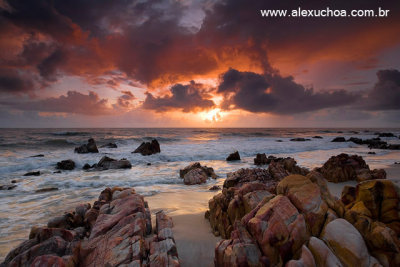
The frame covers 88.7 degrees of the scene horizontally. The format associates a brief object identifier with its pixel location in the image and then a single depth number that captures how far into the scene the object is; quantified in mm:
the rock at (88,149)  22941
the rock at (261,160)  14892
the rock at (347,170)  8875
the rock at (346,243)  2705
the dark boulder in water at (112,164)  14664
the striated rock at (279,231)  2812
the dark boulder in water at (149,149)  21547
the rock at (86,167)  15031
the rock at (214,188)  8849
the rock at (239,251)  2775
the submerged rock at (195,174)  10328
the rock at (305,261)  2527
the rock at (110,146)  30516
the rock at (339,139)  36806
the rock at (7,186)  9797
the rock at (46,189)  9397
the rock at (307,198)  3121
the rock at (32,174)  12820
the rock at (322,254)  2598
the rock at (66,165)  14734
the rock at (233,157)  17297
